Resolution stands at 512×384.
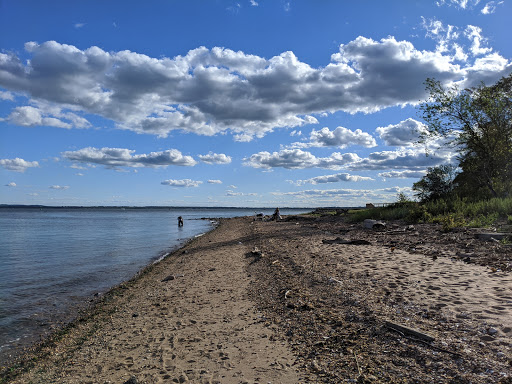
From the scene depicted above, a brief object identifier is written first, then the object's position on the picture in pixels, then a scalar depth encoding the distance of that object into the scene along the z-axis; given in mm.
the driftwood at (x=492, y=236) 12370
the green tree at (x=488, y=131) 24297
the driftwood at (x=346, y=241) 15520
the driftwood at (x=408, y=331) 5039
